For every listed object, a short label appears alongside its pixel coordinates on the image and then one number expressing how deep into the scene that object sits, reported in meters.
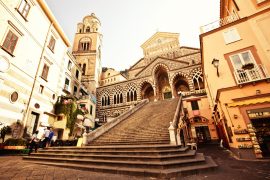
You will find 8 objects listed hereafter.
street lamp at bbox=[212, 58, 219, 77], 9.11
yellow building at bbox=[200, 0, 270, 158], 7.26
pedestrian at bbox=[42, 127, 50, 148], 9.37
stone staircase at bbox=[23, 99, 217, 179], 4.77
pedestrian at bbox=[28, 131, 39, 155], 8.50
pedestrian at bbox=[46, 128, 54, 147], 9.58
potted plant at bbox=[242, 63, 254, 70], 8.34
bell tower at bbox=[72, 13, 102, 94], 28.40
